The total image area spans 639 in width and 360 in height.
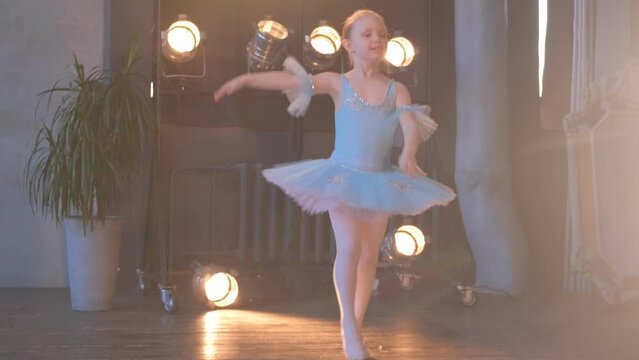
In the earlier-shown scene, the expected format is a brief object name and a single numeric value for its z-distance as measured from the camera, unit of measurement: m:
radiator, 4.62
